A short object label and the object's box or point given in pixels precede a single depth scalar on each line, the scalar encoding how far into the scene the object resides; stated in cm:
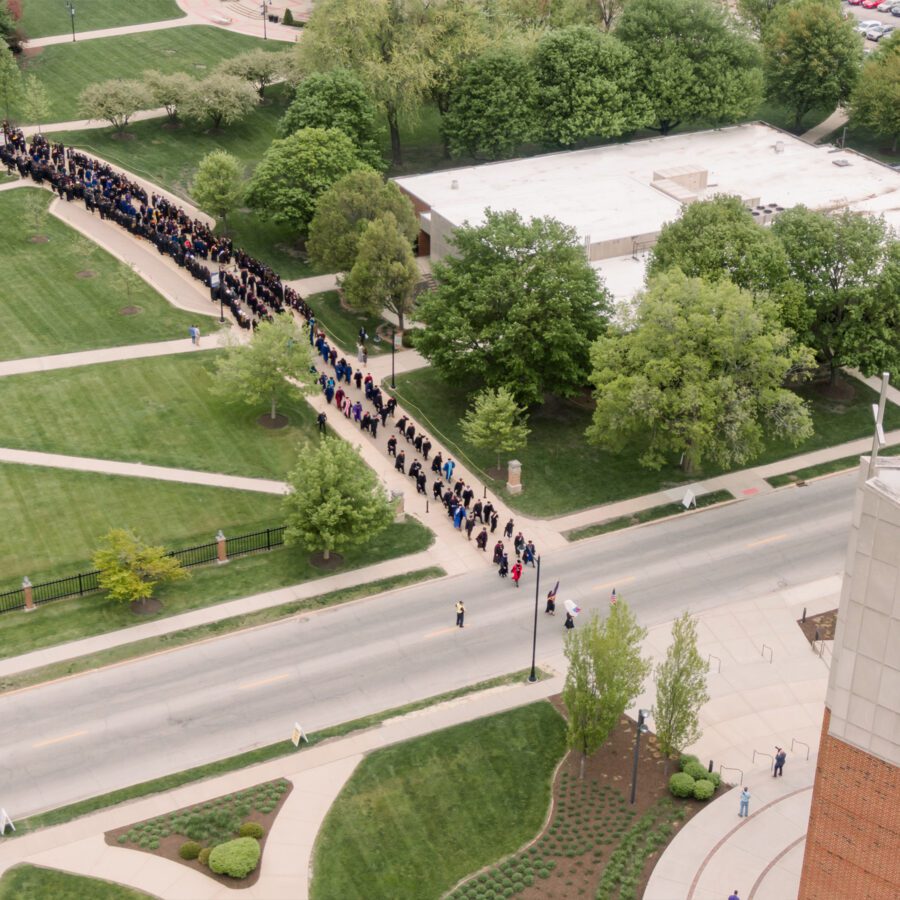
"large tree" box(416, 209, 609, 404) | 6219
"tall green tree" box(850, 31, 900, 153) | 9175
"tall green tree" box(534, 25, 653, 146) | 8631
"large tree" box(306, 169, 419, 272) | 7256
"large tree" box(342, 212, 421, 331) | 6919
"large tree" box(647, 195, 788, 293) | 6291
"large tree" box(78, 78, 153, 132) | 9012
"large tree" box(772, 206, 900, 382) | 6328
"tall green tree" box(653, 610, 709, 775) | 4306
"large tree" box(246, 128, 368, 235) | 7744
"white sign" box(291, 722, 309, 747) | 4553
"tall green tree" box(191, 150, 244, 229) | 7856
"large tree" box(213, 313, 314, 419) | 6125
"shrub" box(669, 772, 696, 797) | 4366
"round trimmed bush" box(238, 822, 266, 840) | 4194
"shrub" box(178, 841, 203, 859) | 4121
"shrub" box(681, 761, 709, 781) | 4431
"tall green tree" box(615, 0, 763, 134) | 8806
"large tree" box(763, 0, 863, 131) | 9406
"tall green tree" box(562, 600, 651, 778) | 4294
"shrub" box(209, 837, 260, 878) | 4053
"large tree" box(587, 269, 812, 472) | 5684
